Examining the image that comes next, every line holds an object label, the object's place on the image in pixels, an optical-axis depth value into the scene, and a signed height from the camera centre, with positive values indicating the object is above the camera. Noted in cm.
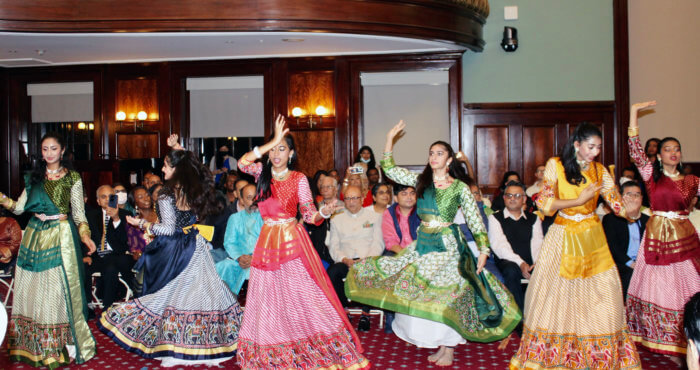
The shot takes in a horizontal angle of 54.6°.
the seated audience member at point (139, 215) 675 -31
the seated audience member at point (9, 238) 648 -49
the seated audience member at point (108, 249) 634 -64
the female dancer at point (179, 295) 473 -79
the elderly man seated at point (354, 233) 650 -50
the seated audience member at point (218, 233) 620 -48
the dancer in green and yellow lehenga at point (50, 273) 486 -63
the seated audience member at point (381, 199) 676 -18
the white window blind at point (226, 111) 1254 +133
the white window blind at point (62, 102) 1271 +160
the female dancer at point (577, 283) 432 -68
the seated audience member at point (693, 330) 184 -43
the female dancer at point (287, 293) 439 -74
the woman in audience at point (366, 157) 1088 +39
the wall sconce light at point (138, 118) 1236 +122
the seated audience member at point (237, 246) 616 -57
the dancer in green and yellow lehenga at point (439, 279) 470 -70
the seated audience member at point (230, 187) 849 -5
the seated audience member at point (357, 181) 812 +0
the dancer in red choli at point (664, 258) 493 -61
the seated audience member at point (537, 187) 916 -12
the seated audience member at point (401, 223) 625 -40
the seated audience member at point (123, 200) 679 -15
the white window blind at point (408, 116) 1216 +117
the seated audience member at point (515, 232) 604 -49
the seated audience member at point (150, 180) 863 +6
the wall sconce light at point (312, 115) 1203 +120
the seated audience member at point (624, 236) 624 -55
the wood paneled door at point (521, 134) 1158 +77
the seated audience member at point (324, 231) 666 -49
